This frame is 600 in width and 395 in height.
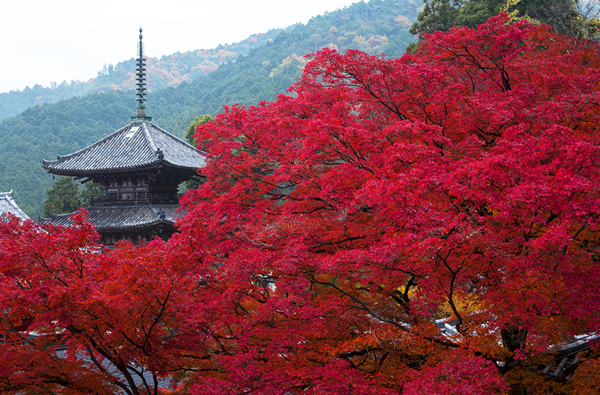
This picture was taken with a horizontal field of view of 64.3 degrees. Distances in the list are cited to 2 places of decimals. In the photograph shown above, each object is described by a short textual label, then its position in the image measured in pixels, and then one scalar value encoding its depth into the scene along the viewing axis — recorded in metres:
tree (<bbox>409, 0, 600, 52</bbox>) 25.81
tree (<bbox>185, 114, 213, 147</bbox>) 42.69
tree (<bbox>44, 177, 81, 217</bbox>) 40.63
